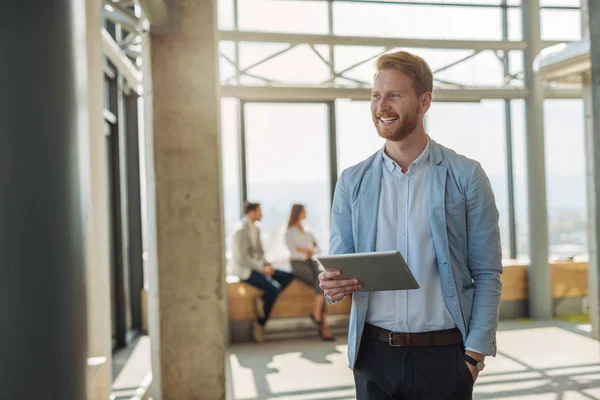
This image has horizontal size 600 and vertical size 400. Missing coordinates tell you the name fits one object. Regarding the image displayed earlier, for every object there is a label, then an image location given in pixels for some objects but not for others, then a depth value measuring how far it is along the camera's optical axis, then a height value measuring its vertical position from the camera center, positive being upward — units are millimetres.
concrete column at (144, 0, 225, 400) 4609 +3
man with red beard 1868 -194
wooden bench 8078 -1313
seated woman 7996 -650
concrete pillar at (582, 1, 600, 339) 7207 -399
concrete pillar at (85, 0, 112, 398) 4305 +48
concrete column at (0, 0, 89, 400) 1288 +6
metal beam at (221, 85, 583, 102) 8234 +1364
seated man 7781 -782
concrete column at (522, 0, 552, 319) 8742 +114
